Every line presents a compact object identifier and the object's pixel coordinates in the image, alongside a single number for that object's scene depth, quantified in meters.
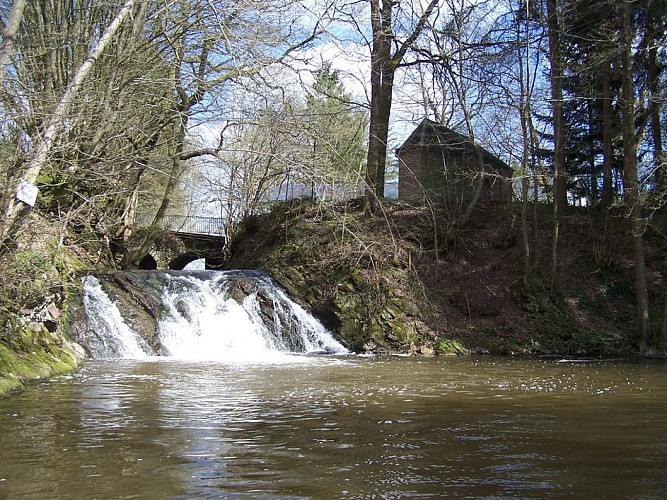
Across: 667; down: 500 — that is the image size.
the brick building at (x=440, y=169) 19.39
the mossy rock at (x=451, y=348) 14.76
